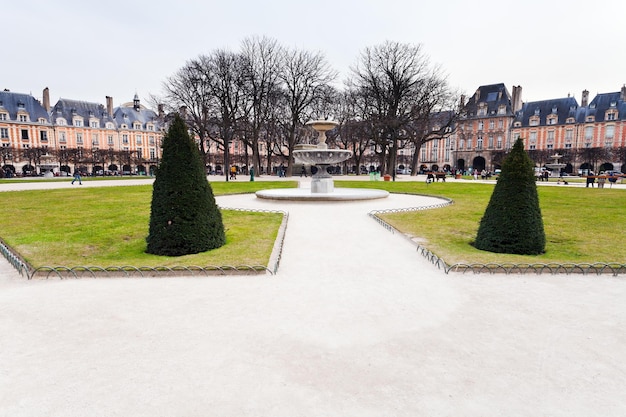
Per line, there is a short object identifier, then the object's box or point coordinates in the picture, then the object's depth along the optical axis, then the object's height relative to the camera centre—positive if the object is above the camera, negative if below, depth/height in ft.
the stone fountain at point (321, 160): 59.57 +1.50
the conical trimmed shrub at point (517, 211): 23.04 -2.46
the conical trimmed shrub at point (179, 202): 22.66 -1.98
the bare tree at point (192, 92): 125.18 +25.57
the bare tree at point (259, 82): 128.77 +30.30
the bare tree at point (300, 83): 138.00 +31.61
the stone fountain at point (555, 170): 147.06 +0.39
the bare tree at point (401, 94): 130.00 +26.48
